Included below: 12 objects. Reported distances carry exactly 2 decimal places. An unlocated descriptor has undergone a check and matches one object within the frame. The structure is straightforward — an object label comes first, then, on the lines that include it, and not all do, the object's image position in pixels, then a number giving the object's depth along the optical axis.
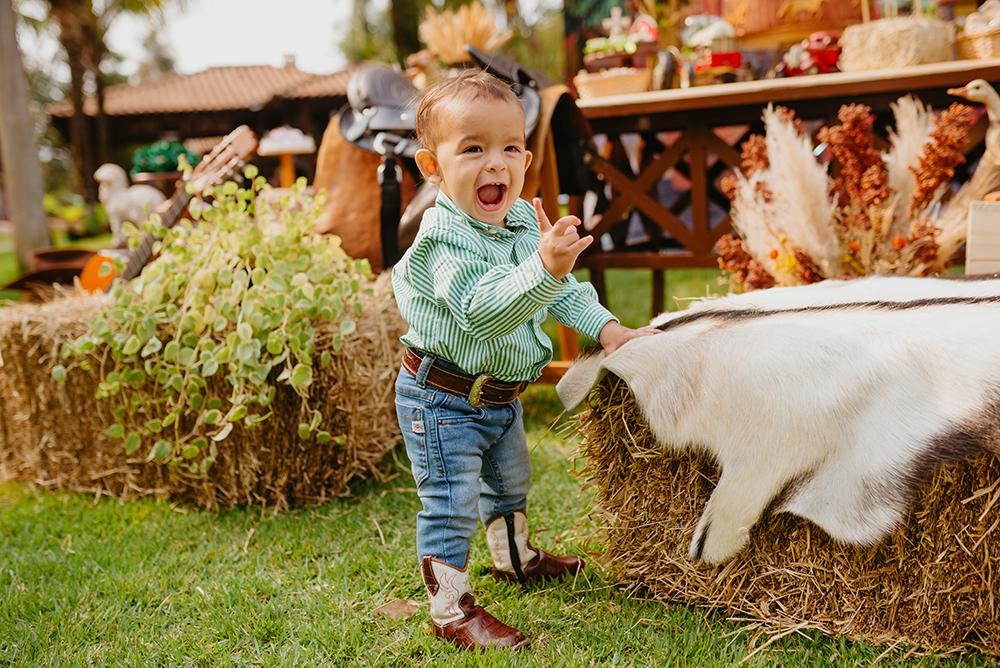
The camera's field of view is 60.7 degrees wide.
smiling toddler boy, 1.61
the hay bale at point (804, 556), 1.54
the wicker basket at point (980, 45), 3.20
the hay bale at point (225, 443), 2.59
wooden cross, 4.24
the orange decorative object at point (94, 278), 3.52
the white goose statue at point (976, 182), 2.78
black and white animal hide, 1.49
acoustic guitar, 3.14
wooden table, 3.24
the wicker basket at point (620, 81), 3.82
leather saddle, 3.17
